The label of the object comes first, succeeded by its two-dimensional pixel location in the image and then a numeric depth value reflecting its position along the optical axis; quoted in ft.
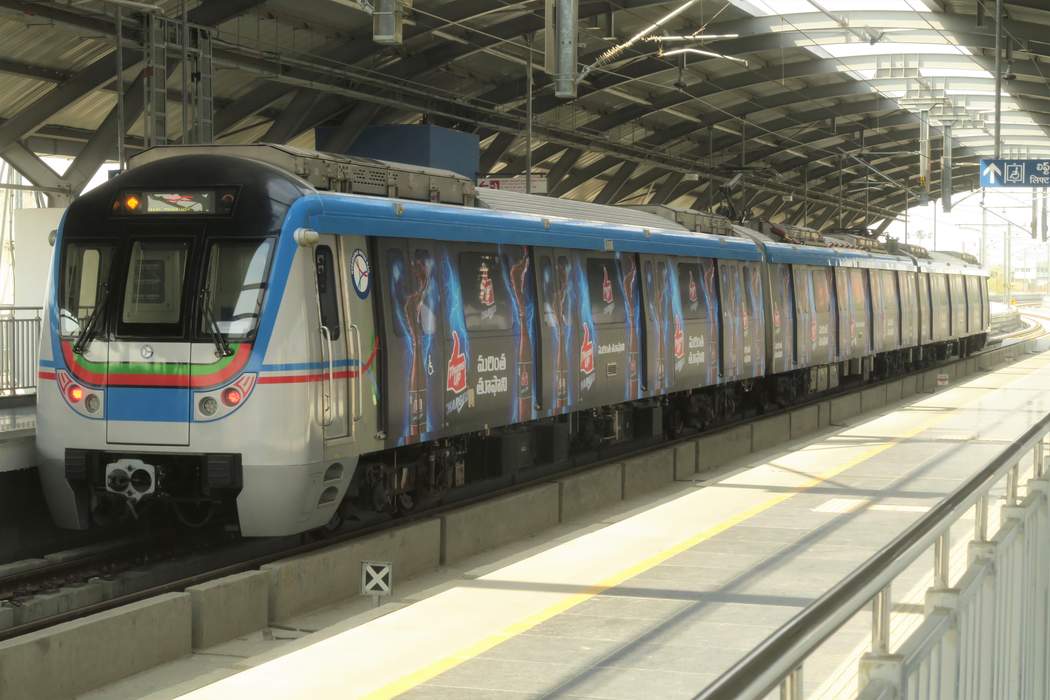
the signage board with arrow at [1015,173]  93.86
